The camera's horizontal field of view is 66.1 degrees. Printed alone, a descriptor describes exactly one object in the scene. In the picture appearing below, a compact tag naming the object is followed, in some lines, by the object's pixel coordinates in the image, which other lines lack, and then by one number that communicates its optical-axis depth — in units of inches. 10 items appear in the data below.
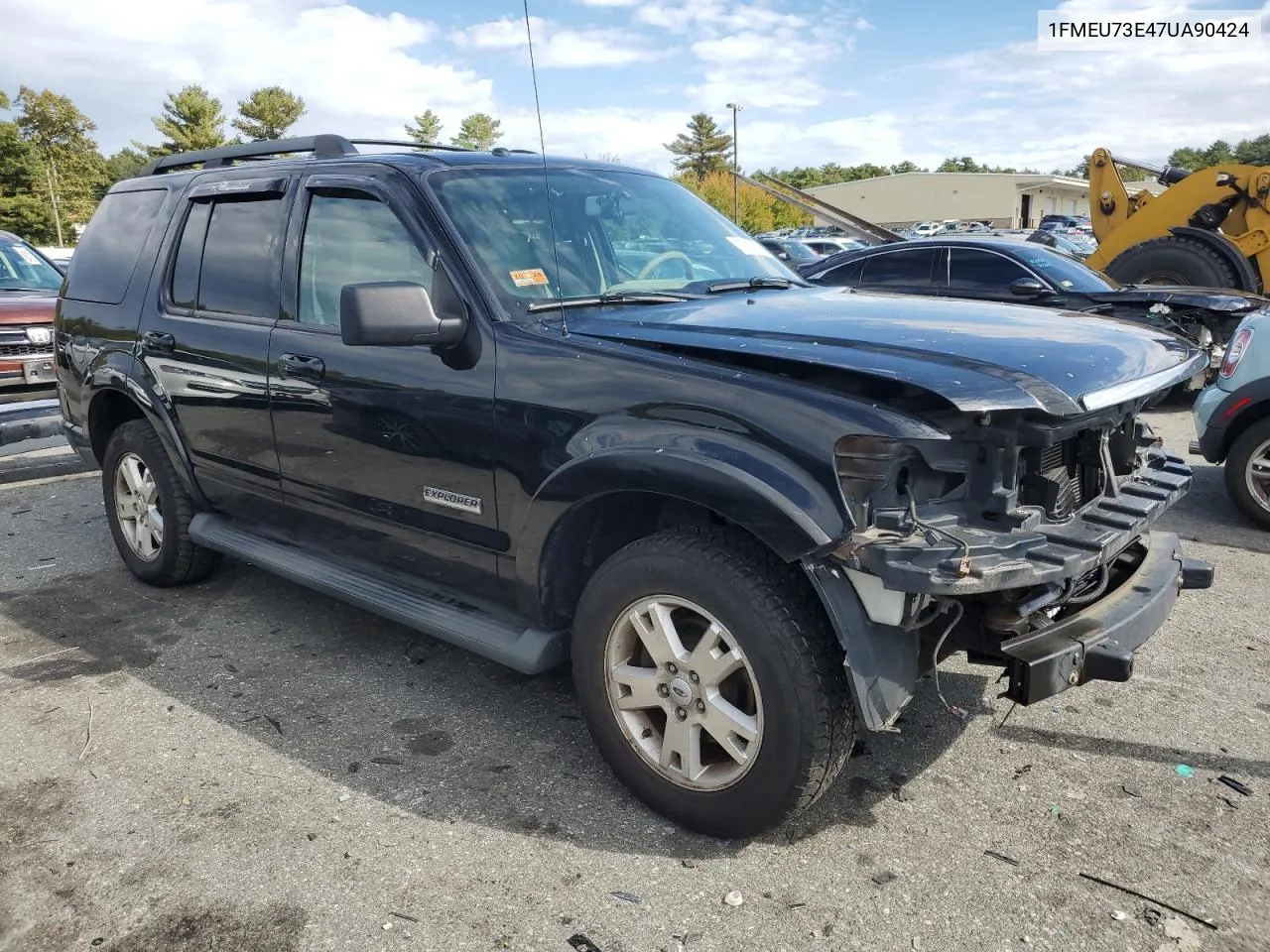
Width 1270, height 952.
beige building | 2723.9
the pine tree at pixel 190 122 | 2202.3
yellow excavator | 427.8
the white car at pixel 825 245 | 1141.1
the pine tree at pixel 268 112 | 2393.0
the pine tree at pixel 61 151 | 1990.7
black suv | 96.7
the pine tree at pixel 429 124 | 2345.0
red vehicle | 305.1
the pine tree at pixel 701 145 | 3535.9
